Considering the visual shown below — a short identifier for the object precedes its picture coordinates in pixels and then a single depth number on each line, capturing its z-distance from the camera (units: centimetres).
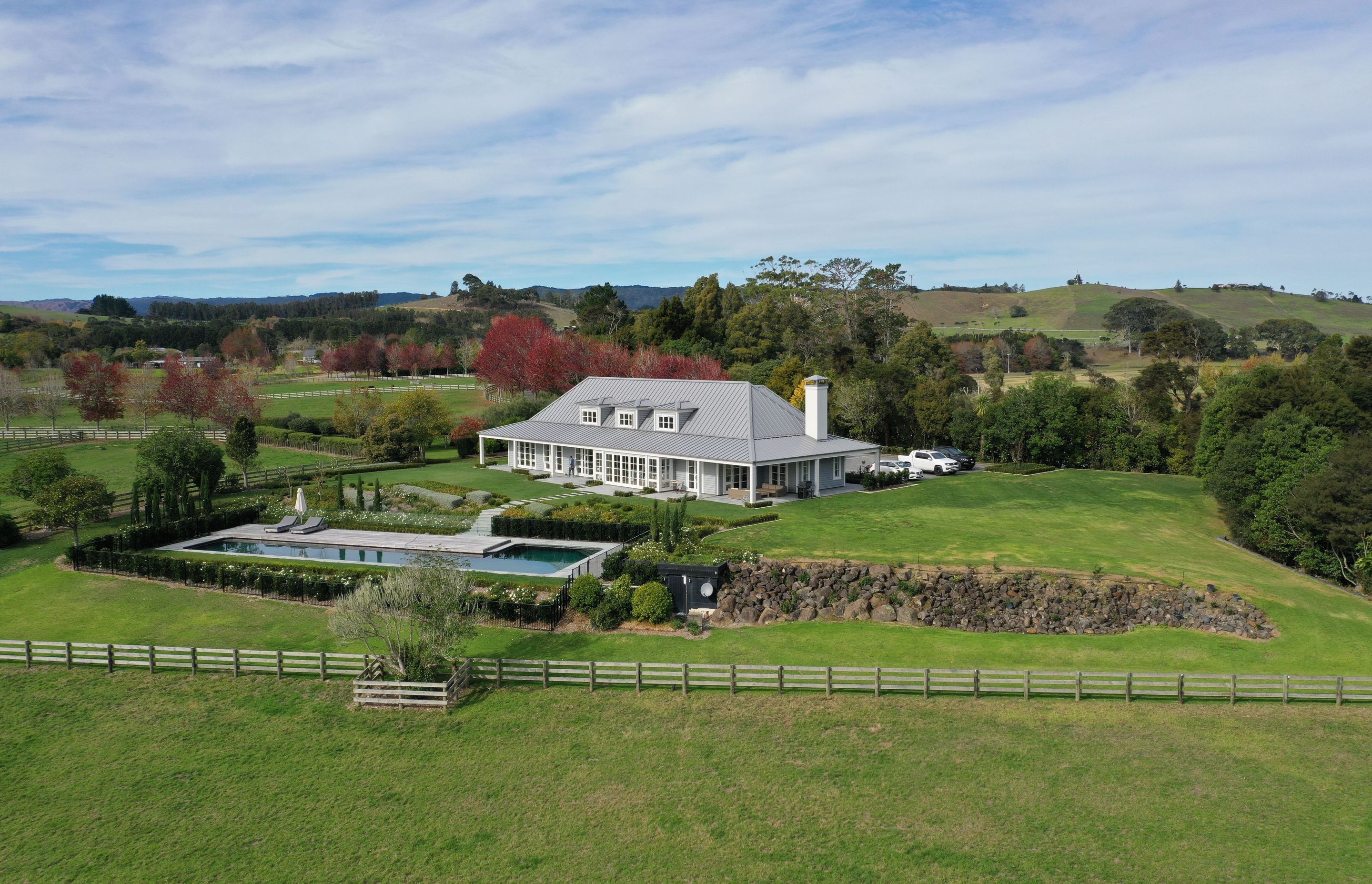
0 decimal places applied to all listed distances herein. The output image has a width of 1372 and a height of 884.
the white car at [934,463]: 5159
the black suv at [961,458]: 5300
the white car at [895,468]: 4859
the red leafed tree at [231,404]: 6450
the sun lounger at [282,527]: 3772
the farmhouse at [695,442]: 4300
